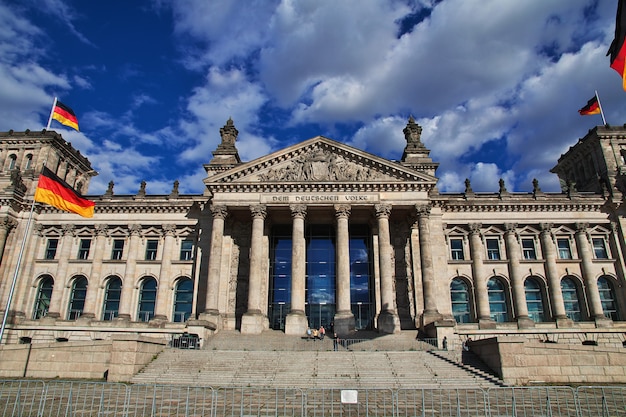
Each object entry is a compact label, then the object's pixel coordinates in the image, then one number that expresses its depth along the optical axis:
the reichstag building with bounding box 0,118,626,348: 39.66
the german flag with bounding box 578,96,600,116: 43.88
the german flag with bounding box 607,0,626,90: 14.09
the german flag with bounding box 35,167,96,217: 28.62
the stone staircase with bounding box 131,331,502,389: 22.92
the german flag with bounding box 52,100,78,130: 31.42
